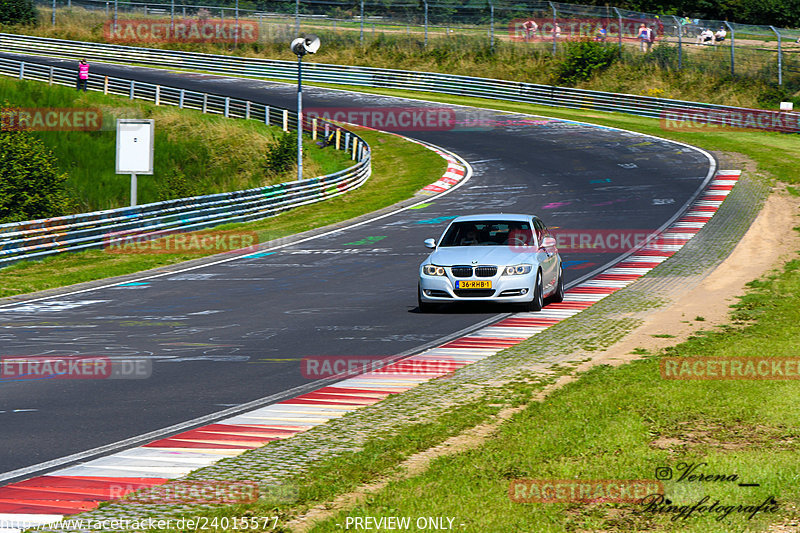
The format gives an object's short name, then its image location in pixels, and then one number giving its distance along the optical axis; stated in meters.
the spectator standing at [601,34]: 57.34
